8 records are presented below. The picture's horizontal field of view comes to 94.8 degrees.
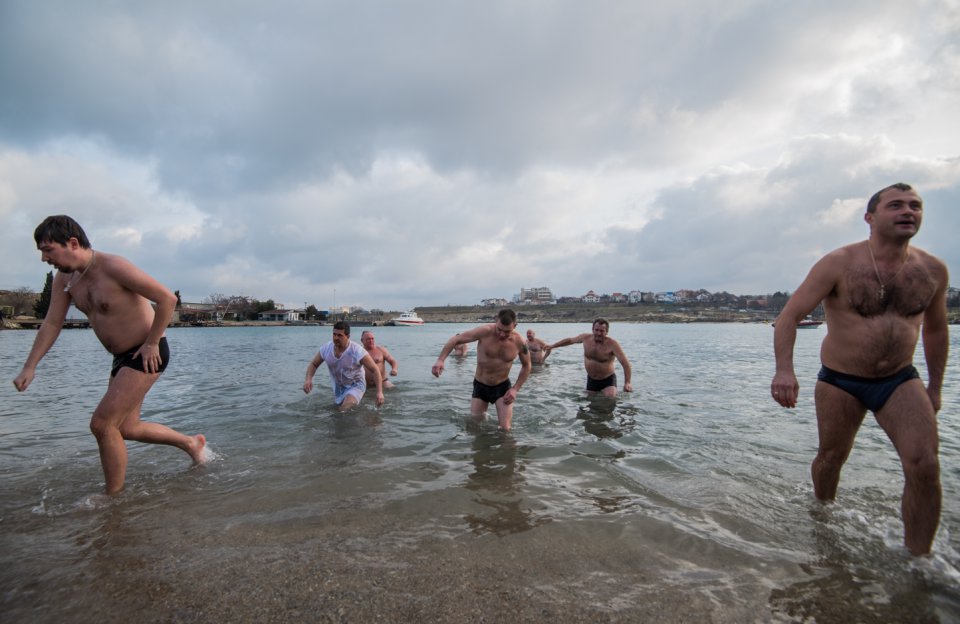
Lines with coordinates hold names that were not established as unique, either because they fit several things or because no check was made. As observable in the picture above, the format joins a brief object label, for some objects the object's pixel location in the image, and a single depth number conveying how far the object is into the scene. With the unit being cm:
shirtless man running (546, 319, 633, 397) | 929
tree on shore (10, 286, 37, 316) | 8006
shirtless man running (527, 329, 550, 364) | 1528
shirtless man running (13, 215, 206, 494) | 367
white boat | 12638
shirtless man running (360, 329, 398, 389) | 1027
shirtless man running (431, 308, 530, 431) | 667
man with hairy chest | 288
